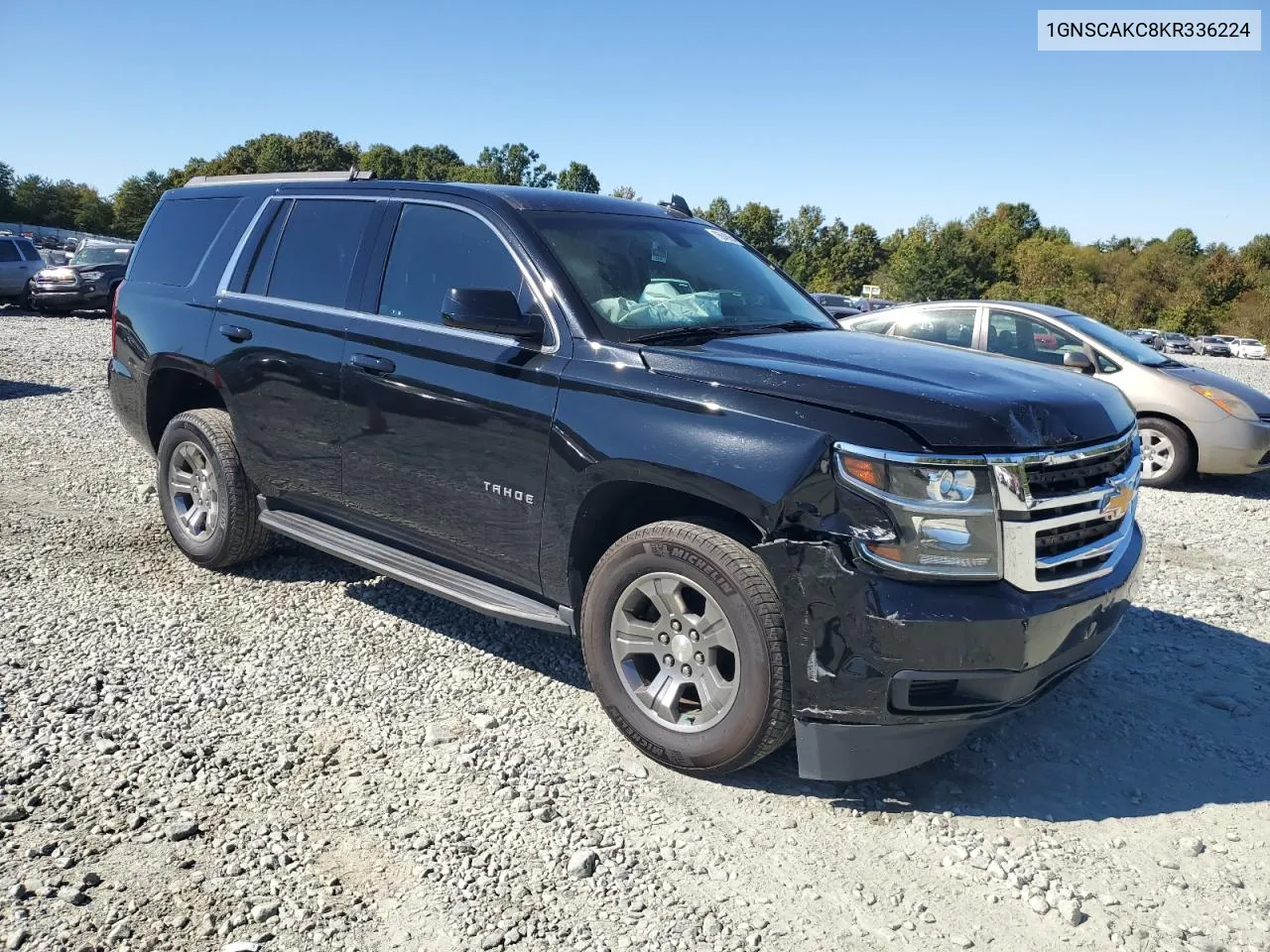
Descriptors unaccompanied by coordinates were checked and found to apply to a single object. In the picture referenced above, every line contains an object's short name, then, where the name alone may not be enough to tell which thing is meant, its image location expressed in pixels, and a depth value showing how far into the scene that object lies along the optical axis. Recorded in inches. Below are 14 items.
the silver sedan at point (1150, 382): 331.9
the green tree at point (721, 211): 4555.1
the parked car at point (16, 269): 869.2
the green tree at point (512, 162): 4805.6
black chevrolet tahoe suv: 115.4
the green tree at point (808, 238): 4419.3
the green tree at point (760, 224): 4586.6
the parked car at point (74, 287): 851.4
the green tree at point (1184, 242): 3582.7
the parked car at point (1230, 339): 1895.4
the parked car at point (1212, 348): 1857.8
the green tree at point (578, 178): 4350.4
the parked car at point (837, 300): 1089.1
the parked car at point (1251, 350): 1812.3
